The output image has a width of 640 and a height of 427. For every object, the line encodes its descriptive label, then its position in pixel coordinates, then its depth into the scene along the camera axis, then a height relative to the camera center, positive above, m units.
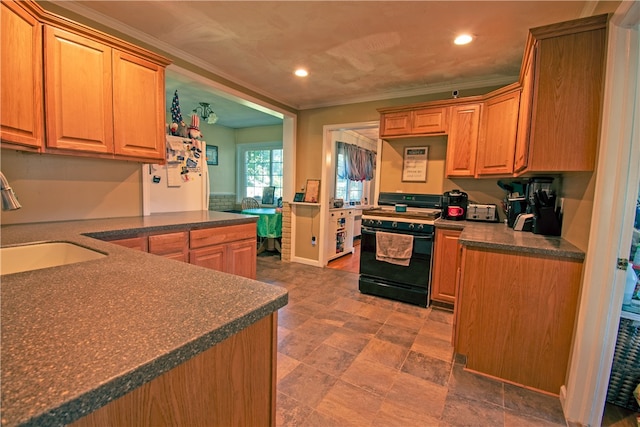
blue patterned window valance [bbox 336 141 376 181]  5.65 +0.67
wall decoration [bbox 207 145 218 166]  6.00 +0.69
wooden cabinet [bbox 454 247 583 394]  1.71 -0.72
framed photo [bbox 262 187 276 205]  6.21 -0.11
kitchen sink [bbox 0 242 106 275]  1.34 -0.37
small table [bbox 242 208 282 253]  4.88 -0.60
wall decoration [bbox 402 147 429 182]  3.60 +0.40
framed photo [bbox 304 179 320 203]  4.39 +0.01
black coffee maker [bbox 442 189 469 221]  3.13 -0.08
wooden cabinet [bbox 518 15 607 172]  1.58 +0.62
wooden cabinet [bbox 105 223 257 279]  2.13 -0.50
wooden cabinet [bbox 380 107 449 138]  3.17 +0.85
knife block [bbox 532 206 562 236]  2.11 -0.15
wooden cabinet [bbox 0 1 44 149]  1.56 +0.58
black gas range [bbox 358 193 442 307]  3.01 -0.61
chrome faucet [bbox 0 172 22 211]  1.14 -0.07
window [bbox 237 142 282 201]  6.27 +0.46
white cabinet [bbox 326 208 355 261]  4.74 -0.69
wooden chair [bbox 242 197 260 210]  6.03 -0.29
